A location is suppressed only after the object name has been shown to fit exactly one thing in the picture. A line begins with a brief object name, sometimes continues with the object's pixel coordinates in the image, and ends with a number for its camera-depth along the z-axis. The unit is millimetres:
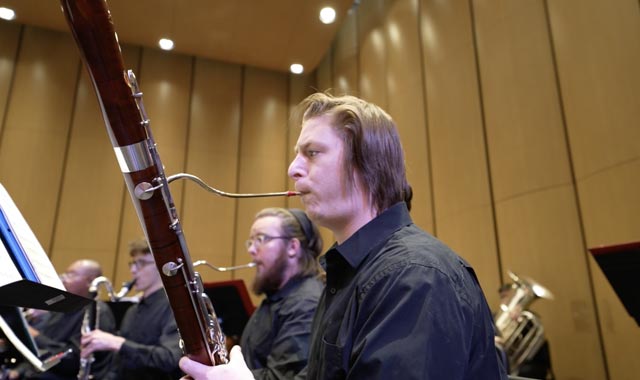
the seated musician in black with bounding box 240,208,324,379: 1763
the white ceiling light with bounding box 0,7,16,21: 5809
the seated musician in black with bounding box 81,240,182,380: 2283
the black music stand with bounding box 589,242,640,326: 1564
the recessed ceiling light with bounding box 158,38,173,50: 6410
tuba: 3129
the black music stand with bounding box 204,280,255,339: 2695
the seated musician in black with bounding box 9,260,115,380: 2848
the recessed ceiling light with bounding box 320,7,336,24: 5791
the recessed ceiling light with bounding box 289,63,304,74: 7043
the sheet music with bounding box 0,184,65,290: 993
